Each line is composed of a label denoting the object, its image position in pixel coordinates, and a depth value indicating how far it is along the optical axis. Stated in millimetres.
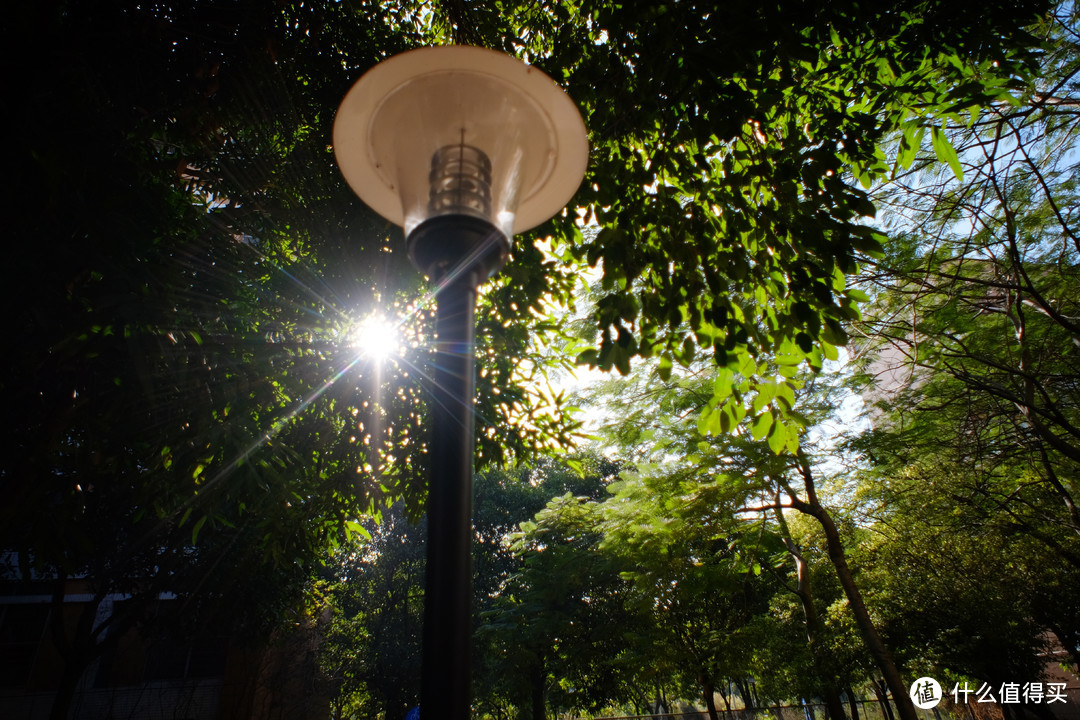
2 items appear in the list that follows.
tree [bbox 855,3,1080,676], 6340
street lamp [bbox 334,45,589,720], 1215
